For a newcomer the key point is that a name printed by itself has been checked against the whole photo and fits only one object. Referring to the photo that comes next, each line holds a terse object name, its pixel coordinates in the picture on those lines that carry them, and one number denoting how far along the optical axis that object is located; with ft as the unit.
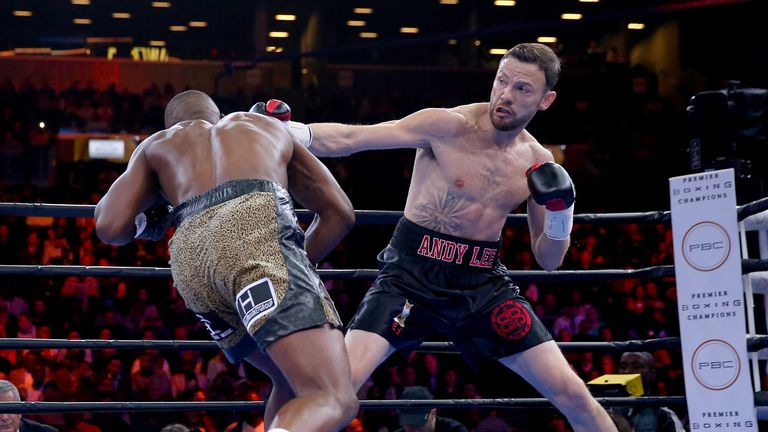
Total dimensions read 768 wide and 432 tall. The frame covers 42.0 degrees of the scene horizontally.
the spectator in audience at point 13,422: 13.79
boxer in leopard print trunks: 7.98
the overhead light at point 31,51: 52.80
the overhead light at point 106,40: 53.98
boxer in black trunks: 10.48
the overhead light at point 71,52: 53.36
